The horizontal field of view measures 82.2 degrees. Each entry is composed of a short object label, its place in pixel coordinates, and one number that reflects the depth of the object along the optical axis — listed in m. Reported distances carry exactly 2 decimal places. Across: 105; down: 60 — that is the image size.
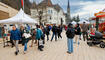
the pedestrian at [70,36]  3.65
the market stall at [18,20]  4.80
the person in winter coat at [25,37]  3.77
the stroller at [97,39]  4.58
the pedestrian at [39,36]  4.22
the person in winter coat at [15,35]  3.66
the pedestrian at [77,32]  5.40
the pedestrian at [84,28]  6.42
